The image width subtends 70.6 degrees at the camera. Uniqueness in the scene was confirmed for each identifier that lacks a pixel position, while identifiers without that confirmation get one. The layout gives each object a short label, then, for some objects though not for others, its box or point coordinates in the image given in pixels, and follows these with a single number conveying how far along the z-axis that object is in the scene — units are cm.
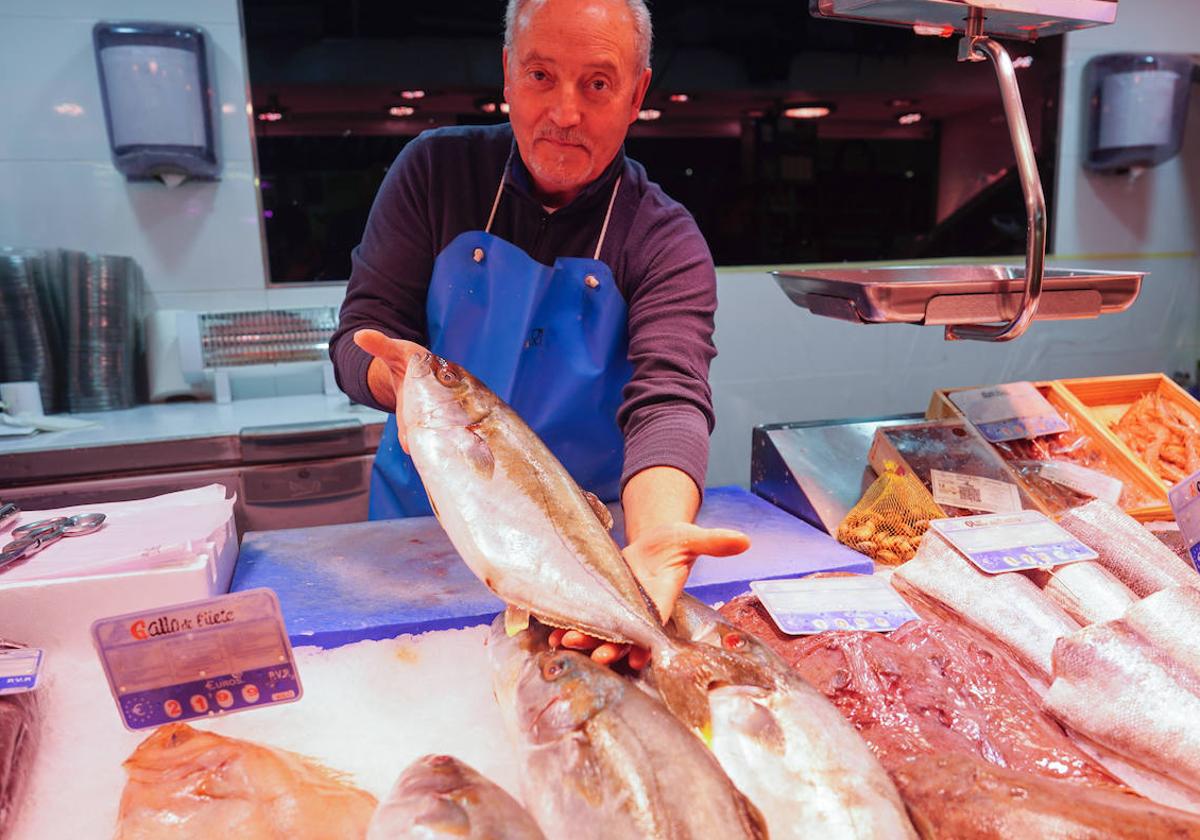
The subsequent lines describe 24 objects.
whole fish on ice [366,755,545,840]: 77
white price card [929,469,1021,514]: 199
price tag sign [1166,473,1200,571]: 167
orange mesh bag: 183
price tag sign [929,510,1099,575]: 157
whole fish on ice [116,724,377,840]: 90
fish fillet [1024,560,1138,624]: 149
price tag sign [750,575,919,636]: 137
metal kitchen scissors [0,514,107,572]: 145
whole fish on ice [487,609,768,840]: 77
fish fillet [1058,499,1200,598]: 161
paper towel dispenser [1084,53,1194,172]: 474
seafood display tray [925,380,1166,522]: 208
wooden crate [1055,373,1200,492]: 255
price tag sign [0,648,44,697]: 111
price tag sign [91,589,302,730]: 104
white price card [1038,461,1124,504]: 210
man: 197
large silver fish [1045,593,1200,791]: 112
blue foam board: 146
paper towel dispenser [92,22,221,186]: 346
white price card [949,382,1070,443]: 233
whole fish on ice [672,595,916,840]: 81
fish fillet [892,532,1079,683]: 138
